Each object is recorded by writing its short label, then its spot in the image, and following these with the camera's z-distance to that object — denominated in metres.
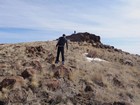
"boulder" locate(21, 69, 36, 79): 6.56
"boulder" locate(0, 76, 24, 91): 6.12
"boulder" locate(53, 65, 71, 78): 6.82
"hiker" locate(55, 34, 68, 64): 7.84
